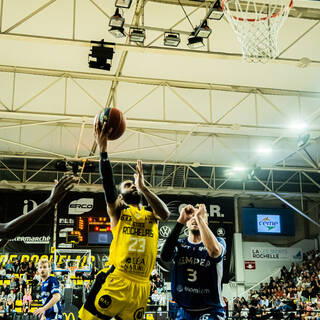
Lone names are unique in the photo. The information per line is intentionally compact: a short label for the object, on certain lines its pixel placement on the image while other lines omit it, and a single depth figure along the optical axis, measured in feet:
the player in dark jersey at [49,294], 25.79
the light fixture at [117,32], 29.48
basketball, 14.33
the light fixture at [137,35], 30.40
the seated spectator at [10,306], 55.41
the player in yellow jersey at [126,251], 13.41
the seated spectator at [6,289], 61.16
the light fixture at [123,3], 27.63
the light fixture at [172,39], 31.01
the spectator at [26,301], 55.18
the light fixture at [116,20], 29.07
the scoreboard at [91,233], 69.36
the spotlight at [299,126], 44.78
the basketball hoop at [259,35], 26.27
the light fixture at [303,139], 47.18
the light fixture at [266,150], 56.75
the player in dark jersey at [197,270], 14.48
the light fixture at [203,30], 30.07
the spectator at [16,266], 67.21
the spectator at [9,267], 66.85
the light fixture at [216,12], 28.17
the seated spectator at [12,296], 59.77
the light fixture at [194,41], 30.68
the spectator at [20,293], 61.41
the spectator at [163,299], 62.19
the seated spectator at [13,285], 62.54
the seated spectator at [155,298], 61.52
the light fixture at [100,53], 30.68
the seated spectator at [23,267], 67.06
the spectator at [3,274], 65.72
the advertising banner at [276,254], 82.02
